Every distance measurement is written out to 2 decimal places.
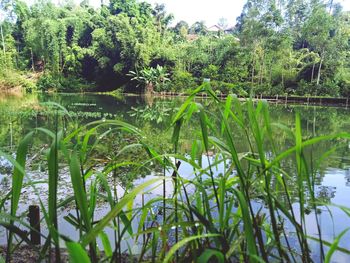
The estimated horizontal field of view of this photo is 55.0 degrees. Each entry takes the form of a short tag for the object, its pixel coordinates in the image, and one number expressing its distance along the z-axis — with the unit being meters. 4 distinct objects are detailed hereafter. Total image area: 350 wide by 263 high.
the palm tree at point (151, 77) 24.37
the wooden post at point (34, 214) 1.95
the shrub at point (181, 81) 23.94
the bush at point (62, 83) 26.34
